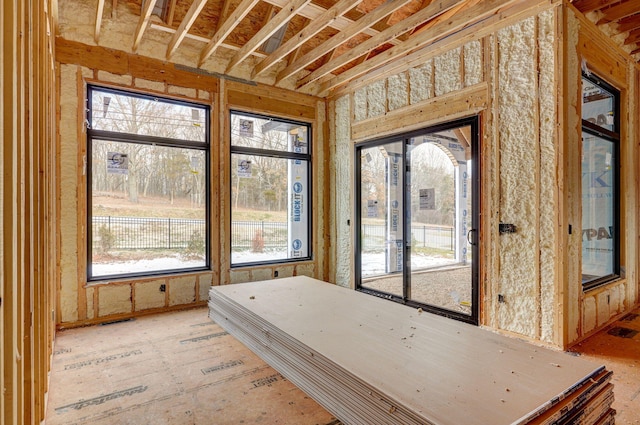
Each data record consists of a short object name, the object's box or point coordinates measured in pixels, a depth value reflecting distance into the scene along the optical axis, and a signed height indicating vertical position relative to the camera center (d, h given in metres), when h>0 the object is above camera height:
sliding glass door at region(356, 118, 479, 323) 4.38 -0.05
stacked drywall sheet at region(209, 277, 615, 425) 1.72 -0.95
